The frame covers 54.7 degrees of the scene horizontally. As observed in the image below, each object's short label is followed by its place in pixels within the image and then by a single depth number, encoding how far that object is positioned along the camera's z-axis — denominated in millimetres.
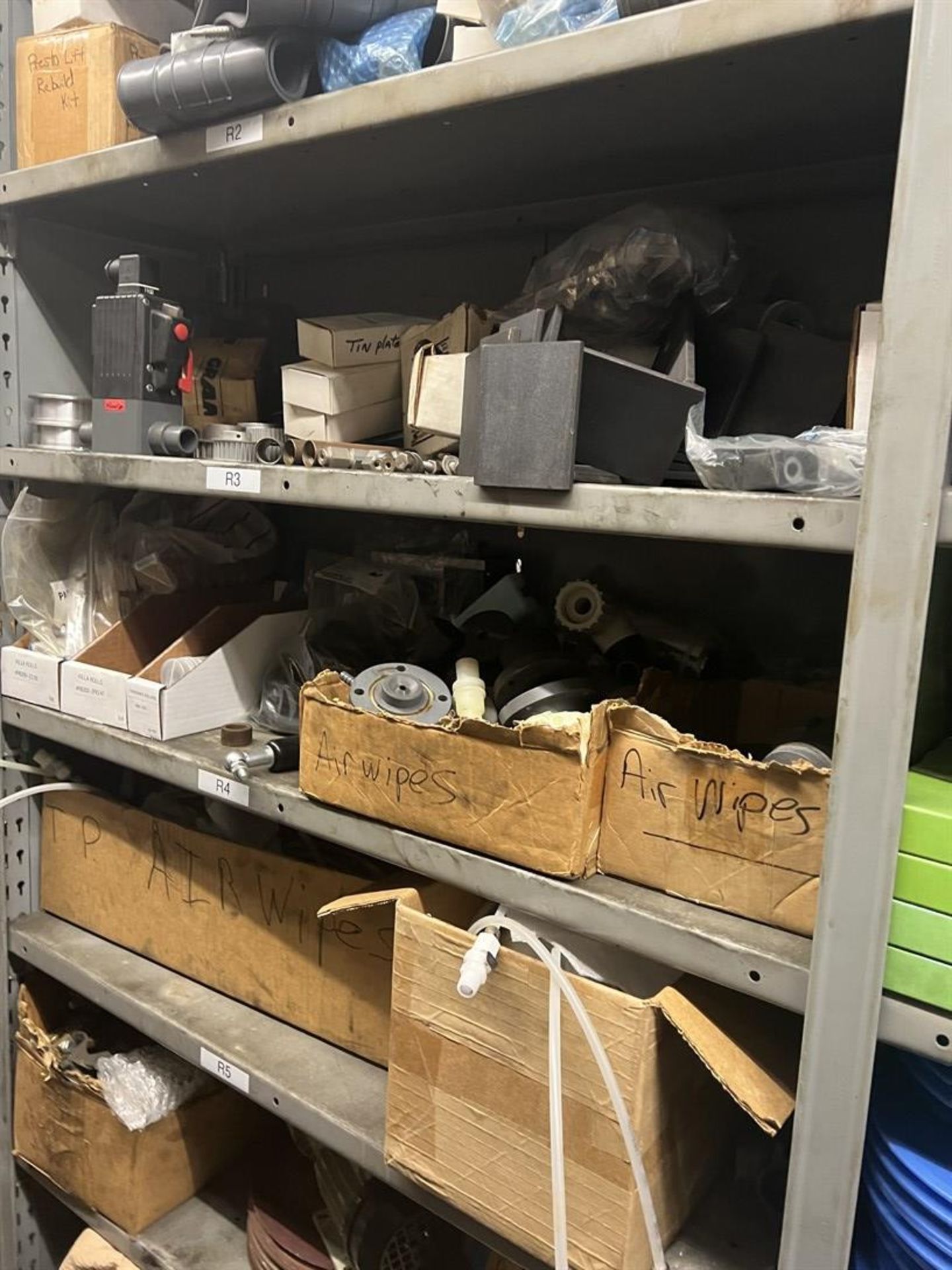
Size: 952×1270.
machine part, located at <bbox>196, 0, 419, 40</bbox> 888
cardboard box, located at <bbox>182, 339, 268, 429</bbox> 1320
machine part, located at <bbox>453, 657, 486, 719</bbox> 965
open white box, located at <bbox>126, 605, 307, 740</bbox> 1183
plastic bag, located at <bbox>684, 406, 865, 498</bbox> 690
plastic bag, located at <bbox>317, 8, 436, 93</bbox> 872
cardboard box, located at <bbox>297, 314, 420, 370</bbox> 1070
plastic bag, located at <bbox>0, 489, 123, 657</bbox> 1333
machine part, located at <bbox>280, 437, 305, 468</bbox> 1006
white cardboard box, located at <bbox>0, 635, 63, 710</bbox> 1275
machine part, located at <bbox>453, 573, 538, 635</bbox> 1177
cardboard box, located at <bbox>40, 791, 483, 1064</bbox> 1110
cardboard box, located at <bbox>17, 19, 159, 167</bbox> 1148
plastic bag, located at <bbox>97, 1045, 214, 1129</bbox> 1270
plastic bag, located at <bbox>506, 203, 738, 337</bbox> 894
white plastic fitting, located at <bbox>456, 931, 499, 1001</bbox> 796
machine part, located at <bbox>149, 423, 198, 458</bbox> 1125
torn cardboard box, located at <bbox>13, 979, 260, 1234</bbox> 1301
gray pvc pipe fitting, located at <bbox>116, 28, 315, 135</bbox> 908
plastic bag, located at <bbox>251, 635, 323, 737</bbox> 1206
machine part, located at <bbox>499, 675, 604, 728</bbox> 920
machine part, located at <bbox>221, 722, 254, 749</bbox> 1168
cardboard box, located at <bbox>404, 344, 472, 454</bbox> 926
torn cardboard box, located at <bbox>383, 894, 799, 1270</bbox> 775
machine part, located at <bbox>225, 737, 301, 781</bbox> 1072
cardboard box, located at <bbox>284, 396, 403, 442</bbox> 1086
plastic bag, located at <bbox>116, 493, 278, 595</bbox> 1352
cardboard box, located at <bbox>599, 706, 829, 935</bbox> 738
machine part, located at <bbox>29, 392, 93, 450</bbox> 1280
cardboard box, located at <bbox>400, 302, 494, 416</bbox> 1001
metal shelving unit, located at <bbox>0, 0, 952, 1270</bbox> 624
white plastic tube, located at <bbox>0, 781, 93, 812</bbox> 1345
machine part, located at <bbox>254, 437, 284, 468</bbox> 1071
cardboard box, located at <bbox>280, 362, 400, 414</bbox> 1064
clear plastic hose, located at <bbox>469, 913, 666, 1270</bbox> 775
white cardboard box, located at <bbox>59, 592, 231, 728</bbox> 1223
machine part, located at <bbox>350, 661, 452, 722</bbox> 968
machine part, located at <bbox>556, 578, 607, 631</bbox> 1110
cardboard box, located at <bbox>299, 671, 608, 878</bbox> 816
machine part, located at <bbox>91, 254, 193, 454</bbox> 1146
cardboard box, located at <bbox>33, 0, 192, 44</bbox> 1167
